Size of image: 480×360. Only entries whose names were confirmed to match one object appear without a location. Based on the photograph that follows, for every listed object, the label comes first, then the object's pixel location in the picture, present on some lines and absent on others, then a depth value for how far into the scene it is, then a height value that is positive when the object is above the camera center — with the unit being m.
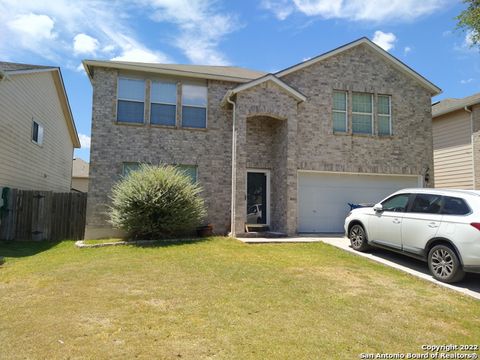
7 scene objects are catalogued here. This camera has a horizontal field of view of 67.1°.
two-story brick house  13.46 +2.96
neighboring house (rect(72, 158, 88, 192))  32.34 +2.27
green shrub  11.66 +0.05
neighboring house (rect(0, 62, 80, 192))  13.66 +3.39
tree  13.45 +7.29
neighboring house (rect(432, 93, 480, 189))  16.45 +3.32
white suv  6.79 -0.36
